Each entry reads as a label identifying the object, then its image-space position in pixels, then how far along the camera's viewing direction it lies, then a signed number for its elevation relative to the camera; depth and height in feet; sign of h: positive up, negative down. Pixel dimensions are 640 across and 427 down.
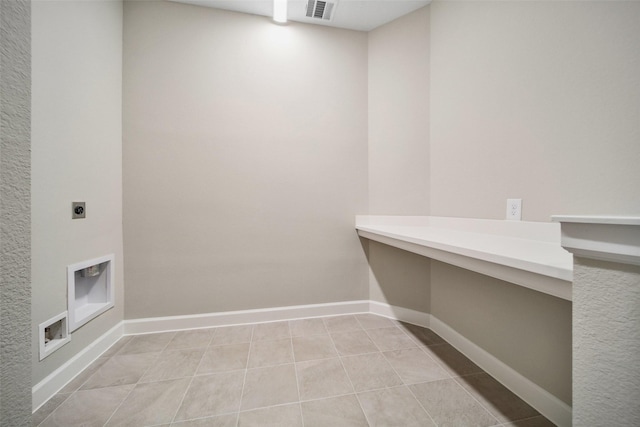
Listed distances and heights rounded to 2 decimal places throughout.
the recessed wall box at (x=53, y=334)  3.86 -2.17
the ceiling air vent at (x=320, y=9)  6.08 +5.36
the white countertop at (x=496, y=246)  2.51 -0.52
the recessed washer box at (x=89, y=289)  4.45 -1.69
